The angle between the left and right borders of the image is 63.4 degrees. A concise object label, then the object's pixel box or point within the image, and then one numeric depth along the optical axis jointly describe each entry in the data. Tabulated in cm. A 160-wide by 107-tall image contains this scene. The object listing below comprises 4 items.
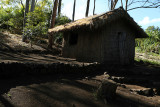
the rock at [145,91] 384
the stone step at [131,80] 493
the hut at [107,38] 696
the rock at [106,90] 316
